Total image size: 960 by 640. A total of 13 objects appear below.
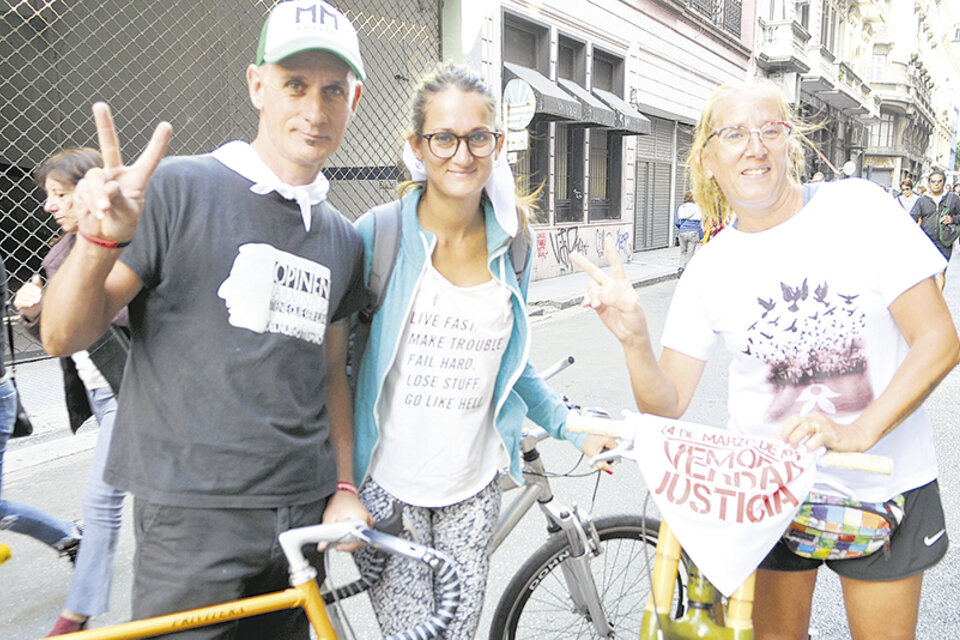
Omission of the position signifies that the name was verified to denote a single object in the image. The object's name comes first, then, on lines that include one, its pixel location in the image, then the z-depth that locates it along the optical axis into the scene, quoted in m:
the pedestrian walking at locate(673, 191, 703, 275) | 13.07
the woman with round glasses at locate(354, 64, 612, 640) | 1.76
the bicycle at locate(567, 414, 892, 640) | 1.51
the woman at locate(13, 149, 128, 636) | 2.54
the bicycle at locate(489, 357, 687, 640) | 2.19
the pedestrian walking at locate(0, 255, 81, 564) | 2.78
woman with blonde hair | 1.54
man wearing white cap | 1.37
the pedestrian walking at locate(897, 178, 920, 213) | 10.73
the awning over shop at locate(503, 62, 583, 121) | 11.53
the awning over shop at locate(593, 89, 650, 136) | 14.49
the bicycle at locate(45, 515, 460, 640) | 1.34
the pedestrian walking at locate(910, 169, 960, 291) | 10.37
